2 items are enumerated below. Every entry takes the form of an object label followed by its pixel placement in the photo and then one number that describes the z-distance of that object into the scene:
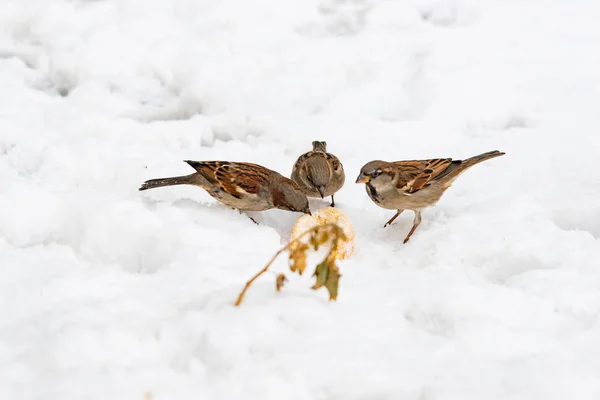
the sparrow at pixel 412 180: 8.27
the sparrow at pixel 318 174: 8.67
